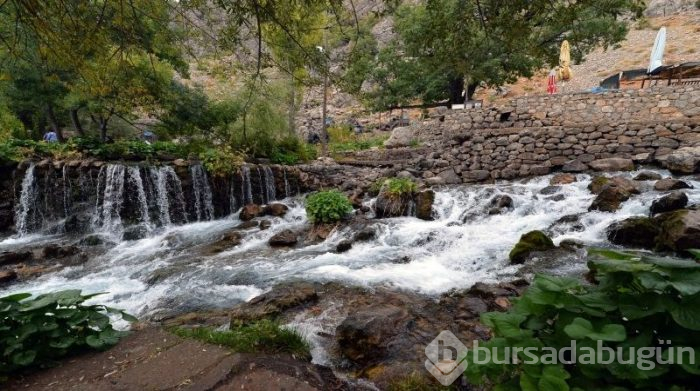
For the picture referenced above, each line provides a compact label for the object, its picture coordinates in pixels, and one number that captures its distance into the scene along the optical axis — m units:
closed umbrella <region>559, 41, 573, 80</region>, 10.91
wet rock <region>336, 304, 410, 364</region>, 2.95
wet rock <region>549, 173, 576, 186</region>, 8.80
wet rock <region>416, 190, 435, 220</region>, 8.25
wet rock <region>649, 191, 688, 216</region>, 5.77
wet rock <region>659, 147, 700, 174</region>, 8.06
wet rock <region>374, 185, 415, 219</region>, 8.62
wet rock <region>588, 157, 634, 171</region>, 9.20
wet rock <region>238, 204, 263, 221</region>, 9.90
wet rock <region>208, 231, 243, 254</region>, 7.59
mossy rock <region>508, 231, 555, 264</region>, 5.43
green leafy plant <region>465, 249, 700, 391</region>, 1.14
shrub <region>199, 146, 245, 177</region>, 10.51
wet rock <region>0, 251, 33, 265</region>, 6.93
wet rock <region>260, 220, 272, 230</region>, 8.91
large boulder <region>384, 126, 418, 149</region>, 16.25
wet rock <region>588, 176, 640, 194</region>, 6.89
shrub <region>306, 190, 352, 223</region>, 8.32
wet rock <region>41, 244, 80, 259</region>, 7.34
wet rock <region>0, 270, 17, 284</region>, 5.99
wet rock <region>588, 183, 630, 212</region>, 6.48
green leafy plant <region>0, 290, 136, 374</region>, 2.00
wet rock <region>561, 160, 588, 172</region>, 9.75
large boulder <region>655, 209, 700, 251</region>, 4.41
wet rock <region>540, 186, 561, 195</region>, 8.13
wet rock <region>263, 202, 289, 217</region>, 9.92
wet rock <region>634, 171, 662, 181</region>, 7.82
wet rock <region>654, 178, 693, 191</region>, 6.91
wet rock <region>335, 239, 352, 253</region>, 6.82
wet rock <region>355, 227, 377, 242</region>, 7.19
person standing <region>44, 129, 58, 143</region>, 13.42
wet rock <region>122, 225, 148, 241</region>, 8.94
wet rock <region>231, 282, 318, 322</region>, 4.11
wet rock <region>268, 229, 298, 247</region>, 7.59
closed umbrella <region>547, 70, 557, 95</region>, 13.30
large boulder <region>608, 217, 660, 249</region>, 5.12
